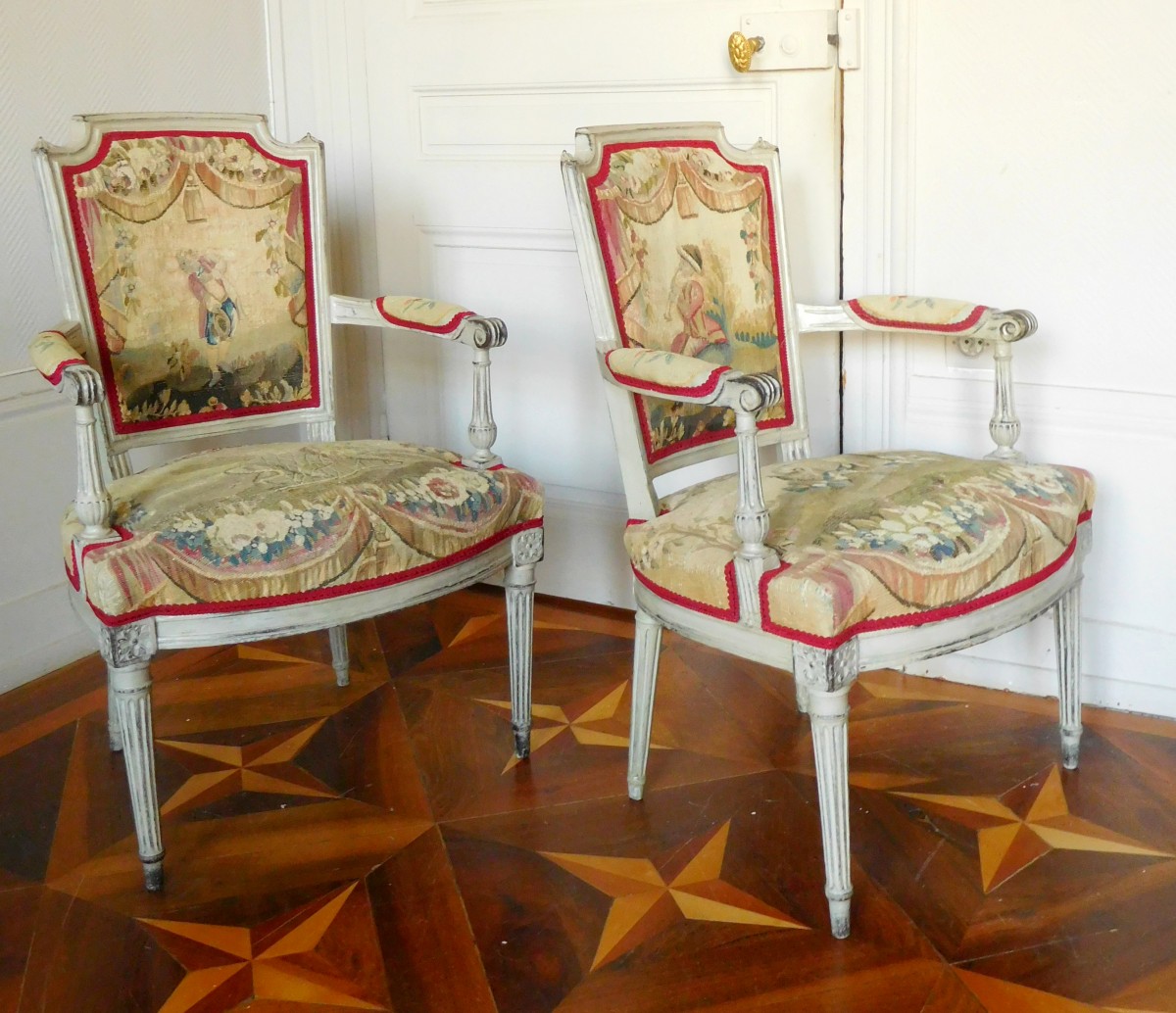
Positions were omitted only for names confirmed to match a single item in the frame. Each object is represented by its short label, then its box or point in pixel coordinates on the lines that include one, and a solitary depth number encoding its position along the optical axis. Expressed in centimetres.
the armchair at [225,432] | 155
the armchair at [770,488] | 146
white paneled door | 218
